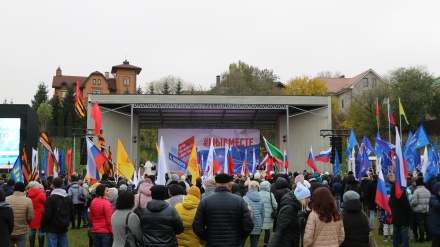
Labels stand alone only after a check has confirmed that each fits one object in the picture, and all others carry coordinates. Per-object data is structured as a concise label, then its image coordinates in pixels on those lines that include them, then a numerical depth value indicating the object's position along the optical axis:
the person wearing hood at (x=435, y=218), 7.25
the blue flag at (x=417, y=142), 16.75
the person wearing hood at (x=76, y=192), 12.62
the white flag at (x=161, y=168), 9.48
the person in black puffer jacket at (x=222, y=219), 5.61
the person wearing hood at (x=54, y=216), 7.75
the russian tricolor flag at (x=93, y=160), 10.87
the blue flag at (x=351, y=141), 19.53
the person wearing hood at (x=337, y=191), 13.70
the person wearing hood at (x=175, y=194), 6.71
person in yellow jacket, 6.07
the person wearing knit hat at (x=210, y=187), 7.00
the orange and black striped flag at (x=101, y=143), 14.54
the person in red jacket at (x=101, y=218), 7.28
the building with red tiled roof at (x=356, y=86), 69.81
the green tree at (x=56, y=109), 63.23
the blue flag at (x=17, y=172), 12.90
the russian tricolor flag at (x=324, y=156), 20.01
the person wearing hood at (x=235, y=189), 9.61
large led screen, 25.33
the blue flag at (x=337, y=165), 18.72
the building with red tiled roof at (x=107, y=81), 82.56
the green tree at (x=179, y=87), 81.06
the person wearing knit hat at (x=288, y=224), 5.62
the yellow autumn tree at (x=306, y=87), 64.19
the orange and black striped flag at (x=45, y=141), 17.88
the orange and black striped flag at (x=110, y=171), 13.22
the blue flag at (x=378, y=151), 16.31
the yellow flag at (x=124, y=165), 10.85
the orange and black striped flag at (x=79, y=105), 25.06
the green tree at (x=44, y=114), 59.53
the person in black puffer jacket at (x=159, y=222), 5.53
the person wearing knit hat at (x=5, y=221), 6.57
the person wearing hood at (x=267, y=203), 9.31
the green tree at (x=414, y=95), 52.69
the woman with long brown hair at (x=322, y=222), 5.12
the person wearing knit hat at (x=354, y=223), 5.38
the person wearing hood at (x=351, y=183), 11.86
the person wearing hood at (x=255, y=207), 8.89
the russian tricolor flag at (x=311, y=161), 17.70
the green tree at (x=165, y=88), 81.56
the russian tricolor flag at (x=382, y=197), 8.68
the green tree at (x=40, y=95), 73.75
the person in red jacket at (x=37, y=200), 8.70
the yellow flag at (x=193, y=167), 12.27
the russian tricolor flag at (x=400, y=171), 7.98
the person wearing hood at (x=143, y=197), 6.91
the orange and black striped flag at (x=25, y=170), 14.27
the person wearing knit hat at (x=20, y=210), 7.54
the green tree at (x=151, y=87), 84.38
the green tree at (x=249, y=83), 57.41
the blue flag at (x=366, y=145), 17.77
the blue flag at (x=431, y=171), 13.17
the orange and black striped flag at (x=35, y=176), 14.46
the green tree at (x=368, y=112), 52.88
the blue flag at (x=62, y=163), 23.42
